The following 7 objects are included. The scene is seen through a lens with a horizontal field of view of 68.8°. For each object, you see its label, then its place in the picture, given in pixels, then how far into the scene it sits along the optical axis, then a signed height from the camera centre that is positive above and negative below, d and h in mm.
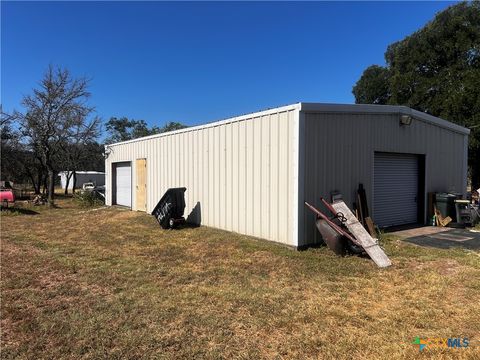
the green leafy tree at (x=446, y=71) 20412 +7283
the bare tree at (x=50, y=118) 18391 +3226
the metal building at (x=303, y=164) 7207 +390
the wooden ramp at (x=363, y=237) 5973 -1076
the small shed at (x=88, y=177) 40319 +164
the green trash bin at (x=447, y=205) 9867 -715
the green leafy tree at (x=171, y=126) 51906 +7899
